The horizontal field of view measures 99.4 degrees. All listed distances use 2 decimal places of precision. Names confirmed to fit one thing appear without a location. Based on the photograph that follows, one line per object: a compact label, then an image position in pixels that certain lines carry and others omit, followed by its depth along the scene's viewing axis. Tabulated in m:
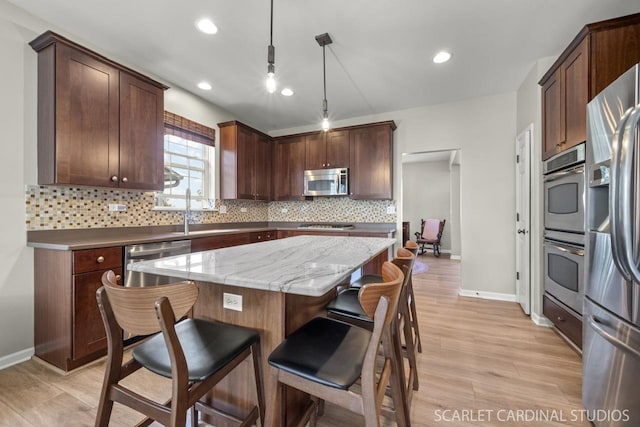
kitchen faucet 3.15
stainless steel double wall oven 1.96
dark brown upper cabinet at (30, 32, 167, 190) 2.06
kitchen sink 3.16
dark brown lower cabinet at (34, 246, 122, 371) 1.90
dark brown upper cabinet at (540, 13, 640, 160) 1.88
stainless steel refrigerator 1.03
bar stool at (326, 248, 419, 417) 1.39
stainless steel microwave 4.13
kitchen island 1.01
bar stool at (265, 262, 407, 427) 0.84
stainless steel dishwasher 2.19
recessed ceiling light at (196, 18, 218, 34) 2.18
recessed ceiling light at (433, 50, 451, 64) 2.65
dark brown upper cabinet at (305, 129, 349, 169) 4.19
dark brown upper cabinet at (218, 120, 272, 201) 3.90
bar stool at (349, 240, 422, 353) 1.86
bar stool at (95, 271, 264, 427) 0.85
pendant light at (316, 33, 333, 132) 2.36
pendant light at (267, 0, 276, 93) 1.72
